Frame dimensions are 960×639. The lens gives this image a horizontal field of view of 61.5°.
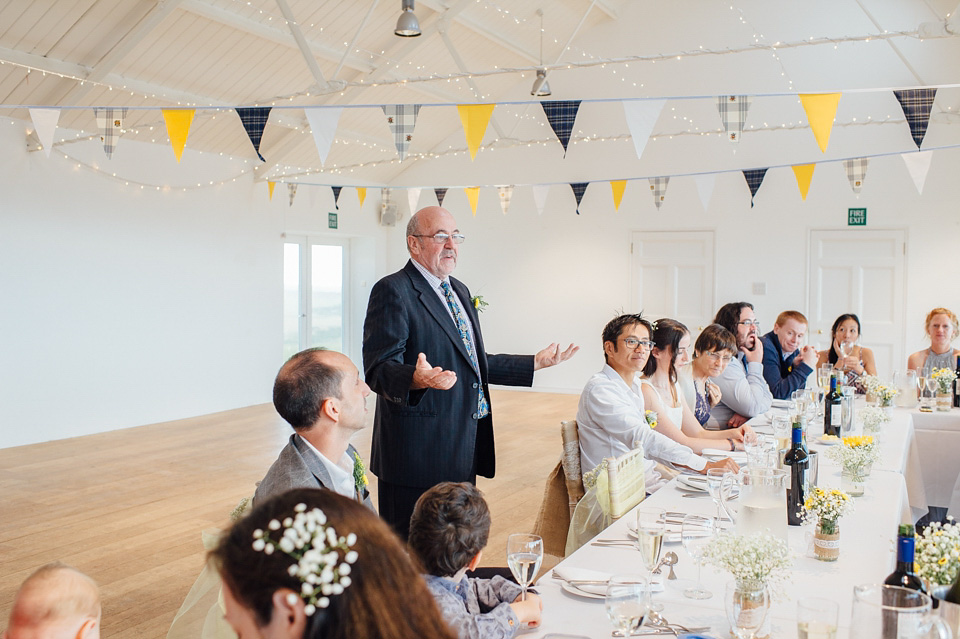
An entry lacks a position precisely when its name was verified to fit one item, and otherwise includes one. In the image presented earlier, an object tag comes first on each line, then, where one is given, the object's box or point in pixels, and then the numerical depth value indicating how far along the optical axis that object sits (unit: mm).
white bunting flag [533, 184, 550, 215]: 9790
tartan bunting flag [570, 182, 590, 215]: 9367
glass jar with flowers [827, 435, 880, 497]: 2840
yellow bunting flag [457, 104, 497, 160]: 5062
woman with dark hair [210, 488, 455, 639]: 879
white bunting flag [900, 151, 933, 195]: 6332
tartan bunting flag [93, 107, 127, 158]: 6188
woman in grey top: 5809
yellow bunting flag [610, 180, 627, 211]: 8539
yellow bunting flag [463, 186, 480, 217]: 9259
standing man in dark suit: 3059
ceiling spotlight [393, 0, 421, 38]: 6441
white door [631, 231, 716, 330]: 10484
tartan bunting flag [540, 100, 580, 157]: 5328
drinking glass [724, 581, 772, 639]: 1562
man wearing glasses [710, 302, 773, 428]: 4750
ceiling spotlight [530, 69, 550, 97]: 8344
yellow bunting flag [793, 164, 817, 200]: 7113
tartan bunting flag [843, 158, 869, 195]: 7605
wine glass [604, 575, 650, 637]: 1525
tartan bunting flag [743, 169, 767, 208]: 7736
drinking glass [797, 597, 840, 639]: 1369
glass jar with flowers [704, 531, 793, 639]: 1535
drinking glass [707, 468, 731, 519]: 2156
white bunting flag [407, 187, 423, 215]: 10765
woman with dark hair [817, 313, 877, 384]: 6031
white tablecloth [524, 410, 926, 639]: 1727
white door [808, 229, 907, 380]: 9406
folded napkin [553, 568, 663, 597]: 1877
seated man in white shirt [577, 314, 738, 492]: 3340
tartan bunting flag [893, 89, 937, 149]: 4953
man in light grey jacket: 2104
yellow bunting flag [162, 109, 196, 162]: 5137
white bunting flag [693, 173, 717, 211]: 8617
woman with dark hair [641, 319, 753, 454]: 3939
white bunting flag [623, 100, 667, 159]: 5059
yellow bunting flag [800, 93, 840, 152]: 4535
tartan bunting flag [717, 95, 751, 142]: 5441
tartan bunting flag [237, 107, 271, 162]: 5457
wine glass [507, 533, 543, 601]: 1791
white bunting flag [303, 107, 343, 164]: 5316
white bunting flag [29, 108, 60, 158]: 5430
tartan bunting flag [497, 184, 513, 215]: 9912
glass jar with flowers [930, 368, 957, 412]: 5008
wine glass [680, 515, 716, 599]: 1861
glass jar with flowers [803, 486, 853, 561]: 2098
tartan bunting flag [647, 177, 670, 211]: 9500
